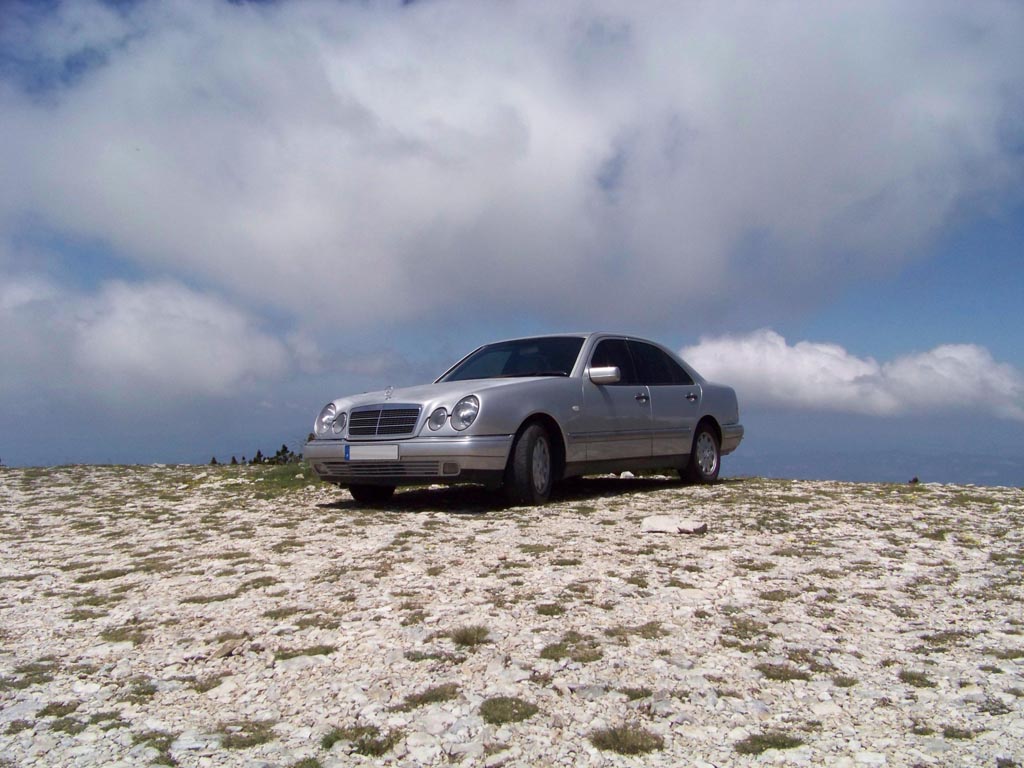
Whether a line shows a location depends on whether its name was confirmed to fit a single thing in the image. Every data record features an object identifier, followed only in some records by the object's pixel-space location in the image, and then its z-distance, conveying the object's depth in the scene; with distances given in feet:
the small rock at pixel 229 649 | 12.52
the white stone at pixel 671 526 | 20.53
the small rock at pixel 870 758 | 9.02
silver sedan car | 24.07
